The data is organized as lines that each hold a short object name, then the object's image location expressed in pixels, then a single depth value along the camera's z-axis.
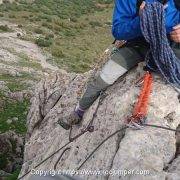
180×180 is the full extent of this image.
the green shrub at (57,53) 19.50
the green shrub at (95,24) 31.01
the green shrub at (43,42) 20.90
